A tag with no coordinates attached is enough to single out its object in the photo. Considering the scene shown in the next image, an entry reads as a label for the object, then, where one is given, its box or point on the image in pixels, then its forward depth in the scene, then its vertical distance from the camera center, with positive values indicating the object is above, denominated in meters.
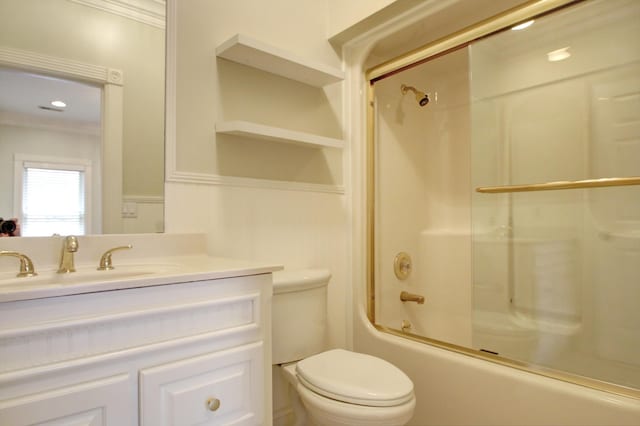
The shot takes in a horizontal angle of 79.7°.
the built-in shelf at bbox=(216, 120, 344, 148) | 1.53 +0.36
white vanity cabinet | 0.75 -0.31
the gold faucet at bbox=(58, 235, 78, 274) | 1.11 -0.10
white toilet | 1.14 -0.52
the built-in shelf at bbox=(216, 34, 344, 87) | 1.54 +0.69
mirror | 1.19 +0.41
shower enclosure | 1.69 +0.13
